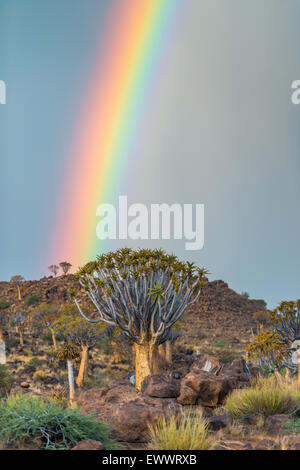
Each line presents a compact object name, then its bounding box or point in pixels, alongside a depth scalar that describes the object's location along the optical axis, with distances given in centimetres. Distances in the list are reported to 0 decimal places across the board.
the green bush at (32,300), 6069
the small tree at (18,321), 4514
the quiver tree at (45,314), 3841
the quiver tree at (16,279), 7601
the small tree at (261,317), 5381
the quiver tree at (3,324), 2939
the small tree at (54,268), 7719
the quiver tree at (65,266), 7488
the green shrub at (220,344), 4022
